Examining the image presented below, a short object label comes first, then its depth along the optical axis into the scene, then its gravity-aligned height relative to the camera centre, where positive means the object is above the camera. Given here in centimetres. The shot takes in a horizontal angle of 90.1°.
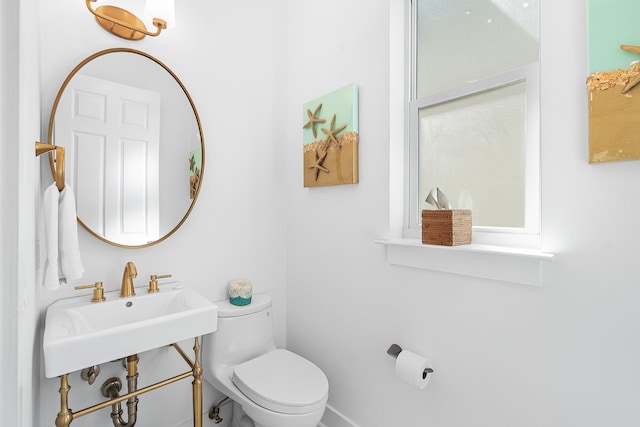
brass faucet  138 -28
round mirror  134 +33
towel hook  102 +15
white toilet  129 -74
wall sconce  138 +88
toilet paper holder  136 -58
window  115 +43
